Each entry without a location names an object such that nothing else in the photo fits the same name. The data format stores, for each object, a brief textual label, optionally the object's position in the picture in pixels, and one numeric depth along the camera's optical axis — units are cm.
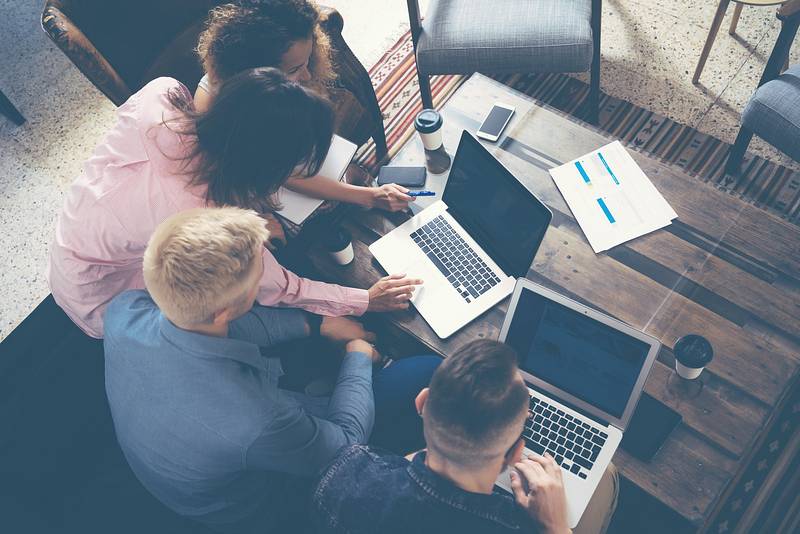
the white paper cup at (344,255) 181
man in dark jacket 127
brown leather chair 205
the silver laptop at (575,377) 144
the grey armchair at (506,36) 234
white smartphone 197
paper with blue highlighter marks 174
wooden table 146
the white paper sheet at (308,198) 196
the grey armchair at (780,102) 203
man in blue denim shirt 137
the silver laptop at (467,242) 162
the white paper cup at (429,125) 189
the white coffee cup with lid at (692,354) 147
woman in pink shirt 162
